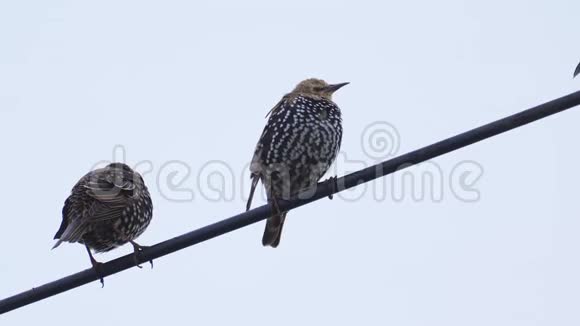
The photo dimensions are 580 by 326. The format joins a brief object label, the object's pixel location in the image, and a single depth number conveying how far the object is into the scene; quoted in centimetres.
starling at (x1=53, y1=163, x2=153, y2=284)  1296
